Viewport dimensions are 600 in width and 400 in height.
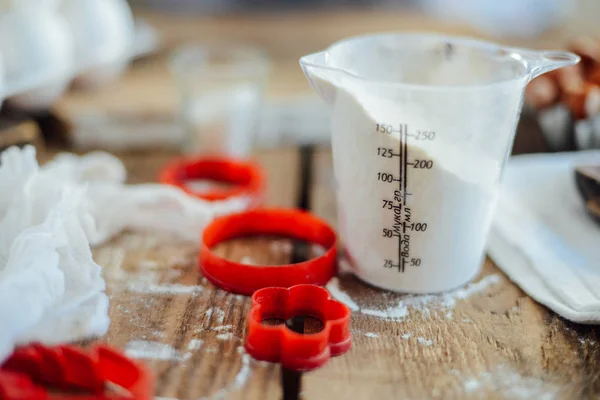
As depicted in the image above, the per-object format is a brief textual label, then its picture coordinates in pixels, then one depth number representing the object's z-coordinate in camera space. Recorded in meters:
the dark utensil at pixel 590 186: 0.66
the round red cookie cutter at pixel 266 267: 0.56
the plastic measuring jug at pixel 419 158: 0.51
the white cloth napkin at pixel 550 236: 0.57
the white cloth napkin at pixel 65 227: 0.48
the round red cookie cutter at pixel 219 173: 0.77
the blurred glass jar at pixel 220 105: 0.85
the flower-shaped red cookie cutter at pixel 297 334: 0.47
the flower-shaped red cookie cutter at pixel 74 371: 0.43
